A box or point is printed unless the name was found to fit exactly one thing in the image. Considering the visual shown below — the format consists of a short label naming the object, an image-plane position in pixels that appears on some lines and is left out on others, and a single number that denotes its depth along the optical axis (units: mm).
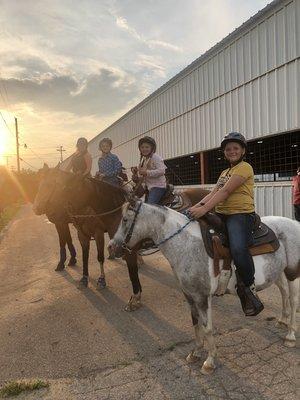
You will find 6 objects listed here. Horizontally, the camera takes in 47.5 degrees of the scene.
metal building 9320
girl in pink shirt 5969
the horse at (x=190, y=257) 3771
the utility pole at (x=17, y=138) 60181
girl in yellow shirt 3725
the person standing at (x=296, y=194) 9000
